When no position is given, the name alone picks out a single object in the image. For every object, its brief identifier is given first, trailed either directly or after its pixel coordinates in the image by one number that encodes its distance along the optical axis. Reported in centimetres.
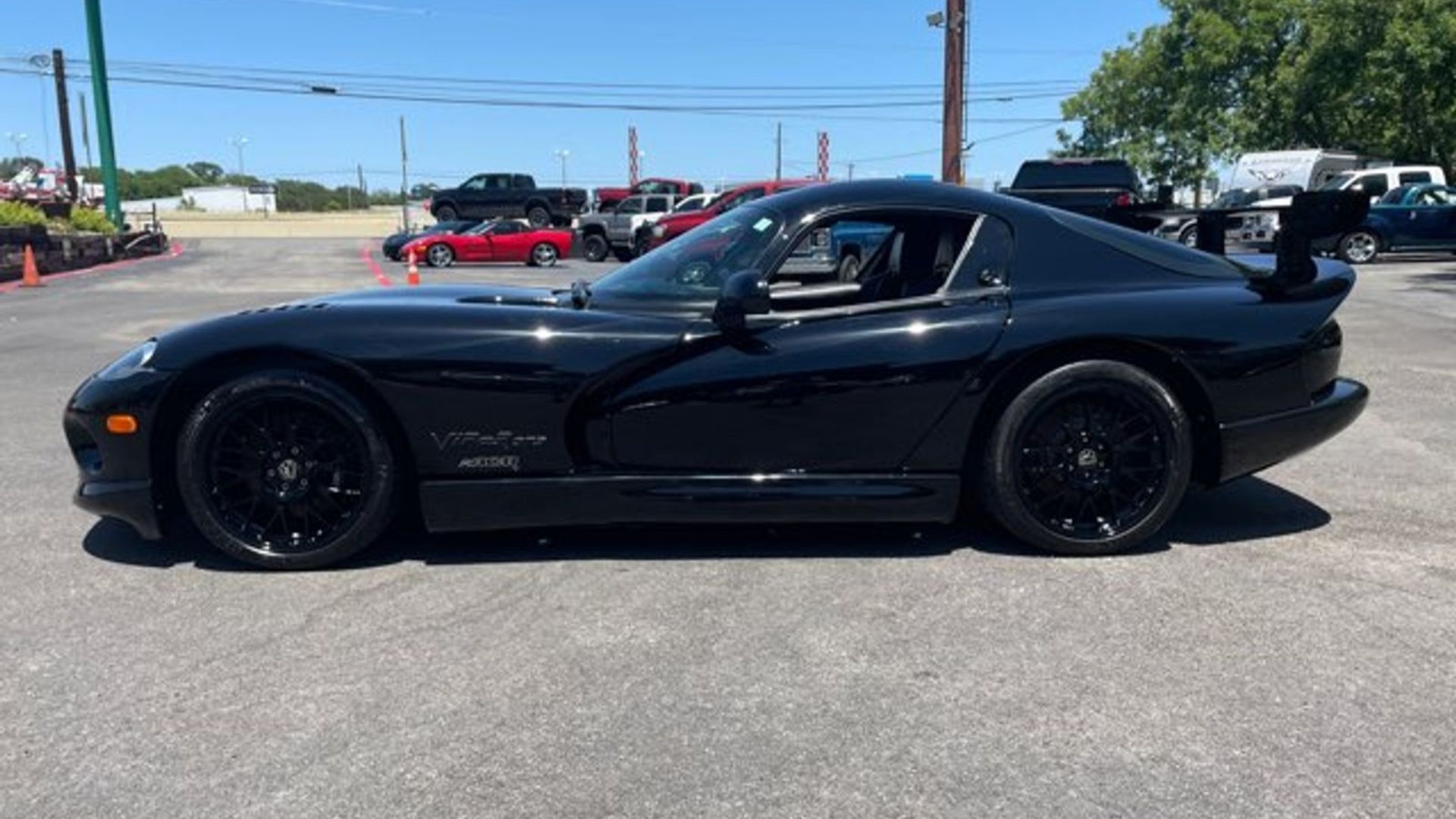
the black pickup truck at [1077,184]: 1563
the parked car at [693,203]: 2762
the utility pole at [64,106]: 4903
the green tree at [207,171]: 17062
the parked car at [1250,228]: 2008
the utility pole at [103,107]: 3077
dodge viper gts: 385
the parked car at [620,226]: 2878
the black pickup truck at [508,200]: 3728
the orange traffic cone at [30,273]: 1895
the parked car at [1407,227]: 2208
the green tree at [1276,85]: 3059
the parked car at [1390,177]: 2448
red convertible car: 2734
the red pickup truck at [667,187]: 3394
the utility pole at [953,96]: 2331
